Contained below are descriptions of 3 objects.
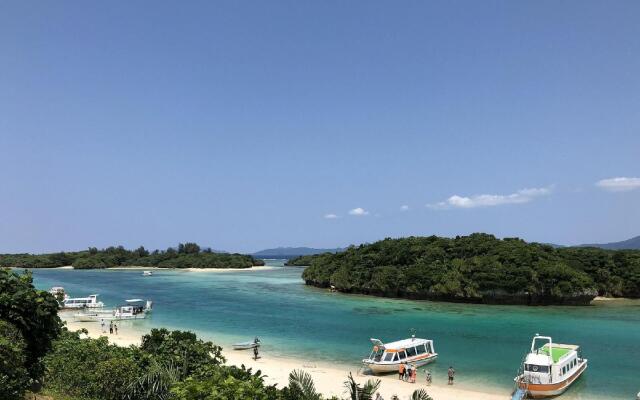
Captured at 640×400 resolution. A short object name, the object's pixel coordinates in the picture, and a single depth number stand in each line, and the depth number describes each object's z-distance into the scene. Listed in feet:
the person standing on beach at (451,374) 85.99
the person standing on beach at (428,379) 85.20
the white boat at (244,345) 109.65
